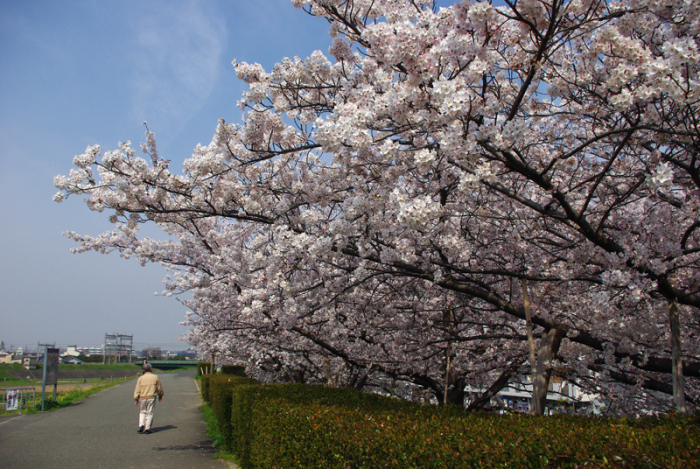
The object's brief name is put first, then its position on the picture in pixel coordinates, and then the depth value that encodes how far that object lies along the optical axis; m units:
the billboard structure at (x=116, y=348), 59.78
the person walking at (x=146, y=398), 10.34
